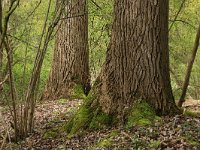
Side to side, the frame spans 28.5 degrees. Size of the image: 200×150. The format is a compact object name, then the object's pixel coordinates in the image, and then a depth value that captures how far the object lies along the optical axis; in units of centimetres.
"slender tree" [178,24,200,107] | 813
